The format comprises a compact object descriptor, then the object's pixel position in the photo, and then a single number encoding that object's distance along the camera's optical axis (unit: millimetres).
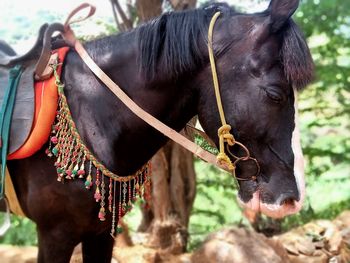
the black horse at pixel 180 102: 1536
